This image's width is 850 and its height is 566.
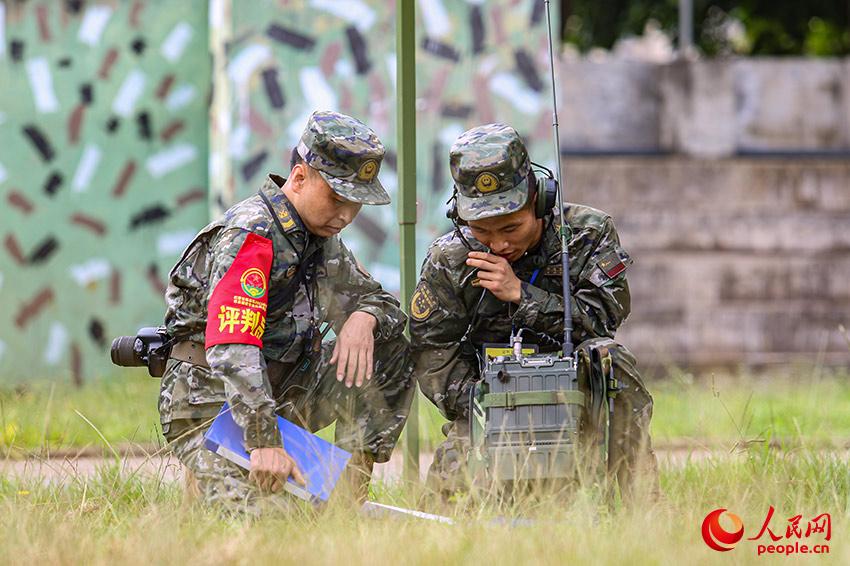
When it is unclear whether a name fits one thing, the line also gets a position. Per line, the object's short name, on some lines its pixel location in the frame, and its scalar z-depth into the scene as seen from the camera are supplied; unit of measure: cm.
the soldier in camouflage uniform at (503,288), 950
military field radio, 862
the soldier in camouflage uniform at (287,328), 896
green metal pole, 1093
